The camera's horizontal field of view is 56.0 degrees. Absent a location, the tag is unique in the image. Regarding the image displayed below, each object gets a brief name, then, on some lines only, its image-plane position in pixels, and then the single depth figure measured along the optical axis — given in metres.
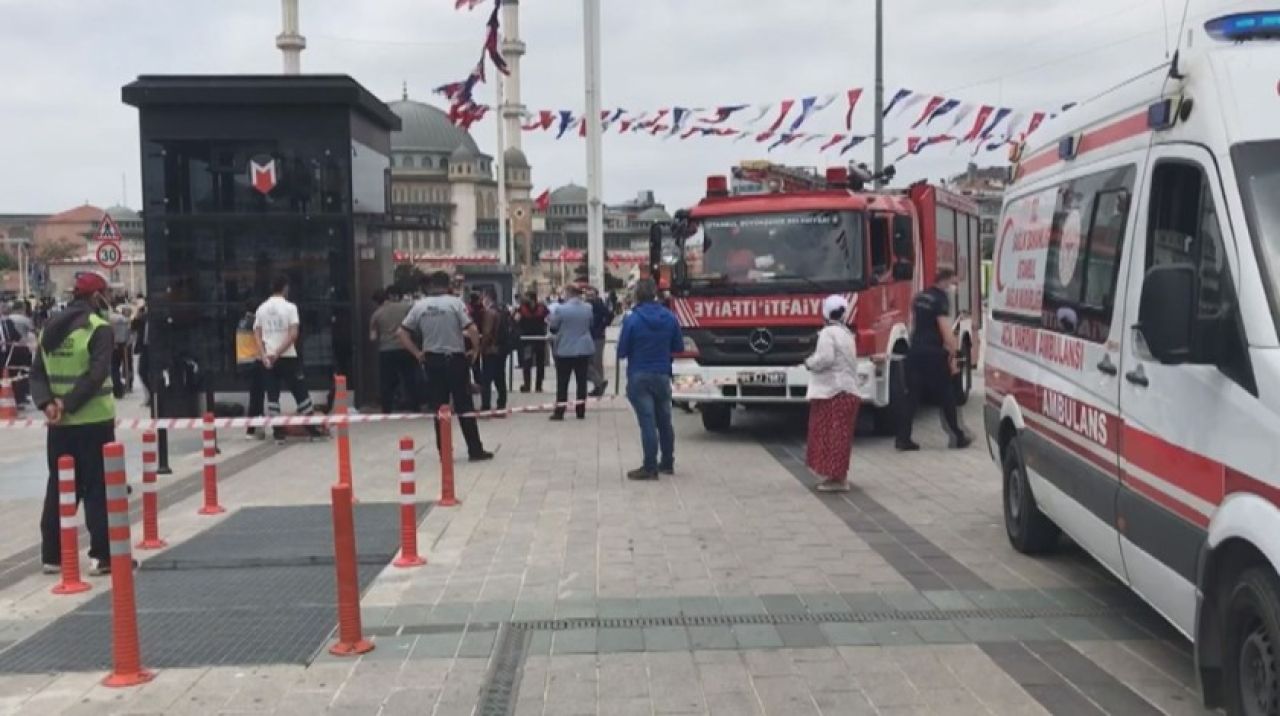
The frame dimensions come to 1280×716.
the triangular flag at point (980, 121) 22.64
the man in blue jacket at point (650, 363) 11.11
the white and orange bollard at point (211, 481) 9.55
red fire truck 13.16
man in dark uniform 12.76
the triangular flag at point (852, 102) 23.98
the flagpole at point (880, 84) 25.38
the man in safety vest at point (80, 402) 7.52
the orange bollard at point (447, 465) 9.74
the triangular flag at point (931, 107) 22.88
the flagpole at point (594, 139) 23.05
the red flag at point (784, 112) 23.30
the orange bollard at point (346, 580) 5.69
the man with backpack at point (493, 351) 16.62
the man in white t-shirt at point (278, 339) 13.55
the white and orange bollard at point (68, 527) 7.18
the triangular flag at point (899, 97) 23.50
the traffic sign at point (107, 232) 18.00
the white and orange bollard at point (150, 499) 8.41
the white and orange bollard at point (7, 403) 14.93
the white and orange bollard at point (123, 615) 5.38
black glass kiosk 15.06
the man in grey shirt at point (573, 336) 15.91
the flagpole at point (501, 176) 36.50
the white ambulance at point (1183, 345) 4.15
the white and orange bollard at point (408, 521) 7.68
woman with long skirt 10.20
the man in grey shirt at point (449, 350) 12.11
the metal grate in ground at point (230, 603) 5.93
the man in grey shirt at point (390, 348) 15.50
